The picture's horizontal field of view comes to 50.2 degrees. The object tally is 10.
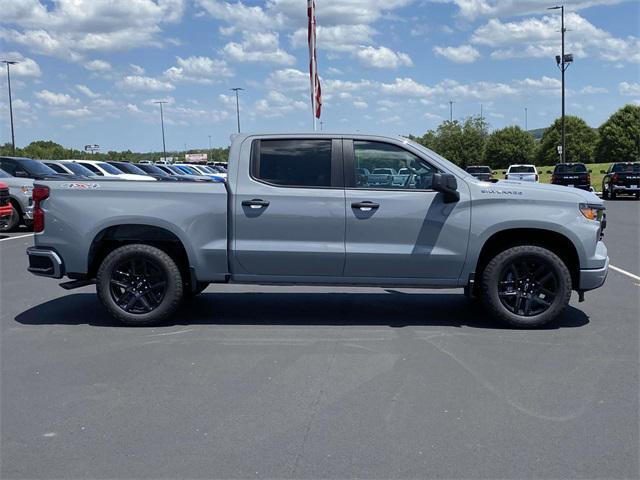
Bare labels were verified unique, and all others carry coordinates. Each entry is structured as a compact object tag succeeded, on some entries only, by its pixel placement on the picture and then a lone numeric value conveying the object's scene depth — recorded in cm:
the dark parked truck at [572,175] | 3152
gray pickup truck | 663
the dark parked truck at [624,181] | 3036
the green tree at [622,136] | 9875
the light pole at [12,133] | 5767
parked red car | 1533
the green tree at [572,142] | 10531
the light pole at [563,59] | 4341
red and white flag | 1219
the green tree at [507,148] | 10631
